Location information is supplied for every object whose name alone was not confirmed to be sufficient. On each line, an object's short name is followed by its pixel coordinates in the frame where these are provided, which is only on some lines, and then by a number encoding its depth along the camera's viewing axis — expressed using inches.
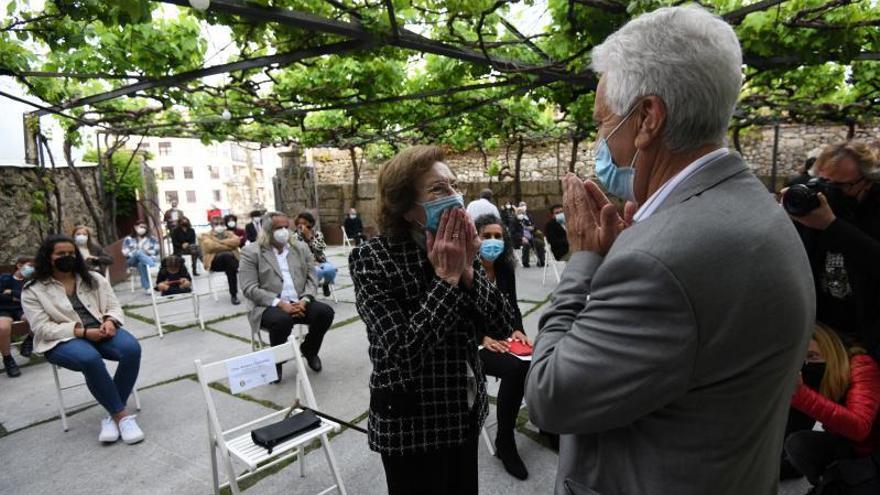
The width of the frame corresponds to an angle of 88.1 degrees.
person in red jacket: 75.5
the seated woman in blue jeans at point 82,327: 136.5
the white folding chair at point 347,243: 517.9
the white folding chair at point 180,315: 234.8
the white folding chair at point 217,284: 309.6
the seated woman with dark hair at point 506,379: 110.3
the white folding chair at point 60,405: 141.2
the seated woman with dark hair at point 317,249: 274.5
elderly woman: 63.6
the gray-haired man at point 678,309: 30.5
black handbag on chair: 91.4
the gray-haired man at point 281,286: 176.2
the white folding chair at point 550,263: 299.4
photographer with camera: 78.8
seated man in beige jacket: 306.7
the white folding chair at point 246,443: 90.0
